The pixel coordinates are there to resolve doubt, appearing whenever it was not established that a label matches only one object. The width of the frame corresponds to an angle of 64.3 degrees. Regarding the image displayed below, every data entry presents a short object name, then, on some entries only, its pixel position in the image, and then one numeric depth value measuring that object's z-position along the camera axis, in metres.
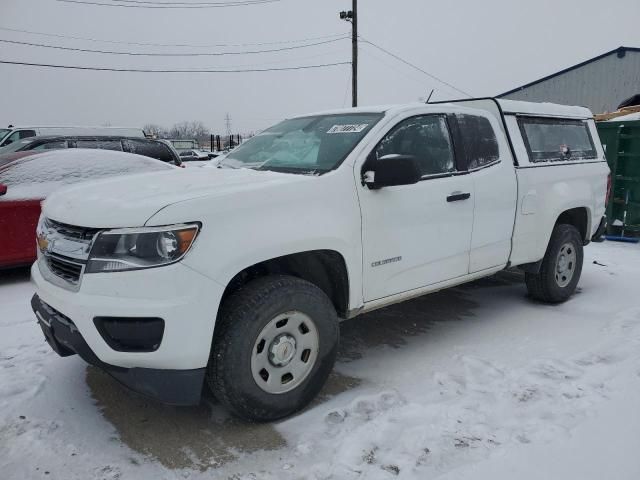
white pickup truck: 2.41
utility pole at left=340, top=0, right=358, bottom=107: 22.73
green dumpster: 8.36
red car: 5.58
